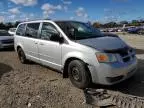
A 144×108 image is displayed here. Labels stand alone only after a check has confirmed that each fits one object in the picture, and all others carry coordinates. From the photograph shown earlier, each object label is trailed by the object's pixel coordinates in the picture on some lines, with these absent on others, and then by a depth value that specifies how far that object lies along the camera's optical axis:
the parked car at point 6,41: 7.25
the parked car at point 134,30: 20.66
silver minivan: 2.56
